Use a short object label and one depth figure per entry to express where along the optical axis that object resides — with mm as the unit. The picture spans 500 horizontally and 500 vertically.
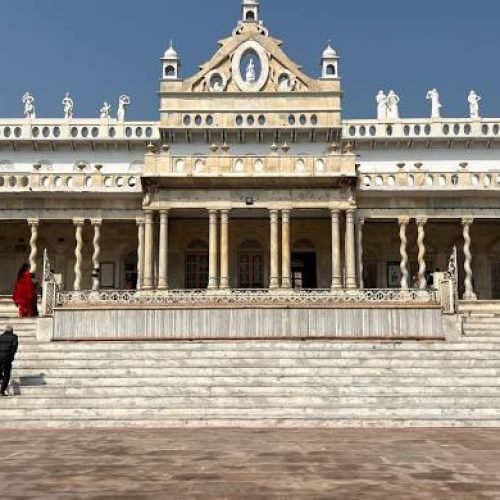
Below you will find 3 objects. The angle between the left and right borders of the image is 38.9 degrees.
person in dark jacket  16484
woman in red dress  24469
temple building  30469
